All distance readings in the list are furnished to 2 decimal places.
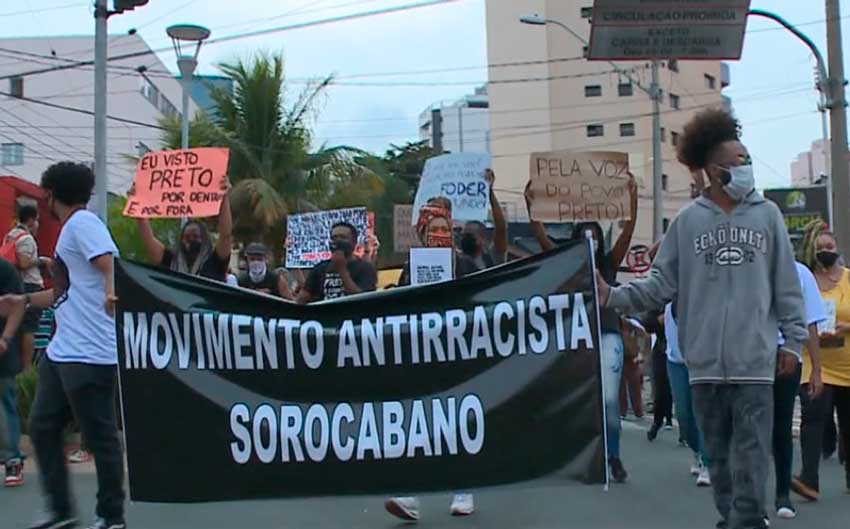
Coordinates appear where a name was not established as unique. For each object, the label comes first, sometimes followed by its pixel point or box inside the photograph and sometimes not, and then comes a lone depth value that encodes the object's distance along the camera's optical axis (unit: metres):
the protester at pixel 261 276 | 9.40
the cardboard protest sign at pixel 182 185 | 8.88
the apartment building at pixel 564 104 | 56.66
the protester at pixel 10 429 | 8.07
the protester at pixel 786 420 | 6.70
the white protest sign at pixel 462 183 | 10.30
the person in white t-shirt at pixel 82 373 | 5.81
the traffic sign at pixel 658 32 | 14.79
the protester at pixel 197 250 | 7.38
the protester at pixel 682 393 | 8.09
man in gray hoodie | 5.04
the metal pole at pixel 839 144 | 15.15
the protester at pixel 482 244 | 7.99
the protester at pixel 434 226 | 8.80
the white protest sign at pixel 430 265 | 8.54
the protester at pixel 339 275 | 7.64
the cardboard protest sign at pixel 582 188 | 8.52
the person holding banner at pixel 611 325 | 7.70
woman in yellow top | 7.46
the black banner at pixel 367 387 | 5.71
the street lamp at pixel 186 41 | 16.53
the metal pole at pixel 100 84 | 13.71
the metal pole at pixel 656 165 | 26.66
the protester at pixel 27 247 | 10.38
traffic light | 12.93
